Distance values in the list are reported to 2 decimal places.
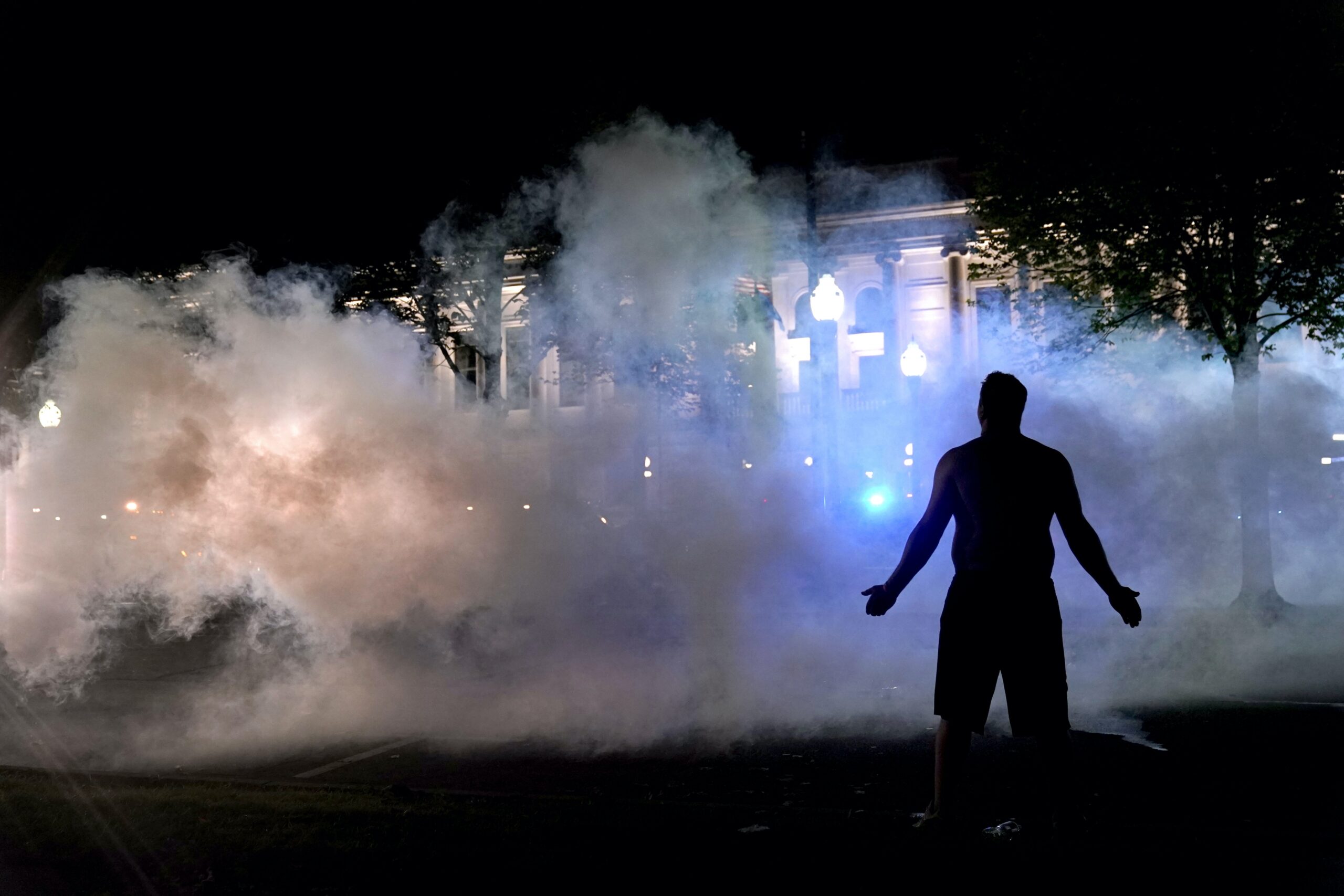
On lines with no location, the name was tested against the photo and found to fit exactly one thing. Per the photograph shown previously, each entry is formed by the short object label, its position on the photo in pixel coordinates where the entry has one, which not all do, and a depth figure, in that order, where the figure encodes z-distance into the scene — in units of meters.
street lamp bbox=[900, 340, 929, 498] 14.56
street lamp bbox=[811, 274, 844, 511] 10.39
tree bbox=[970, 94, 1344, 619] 12.56
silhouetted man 3.88
